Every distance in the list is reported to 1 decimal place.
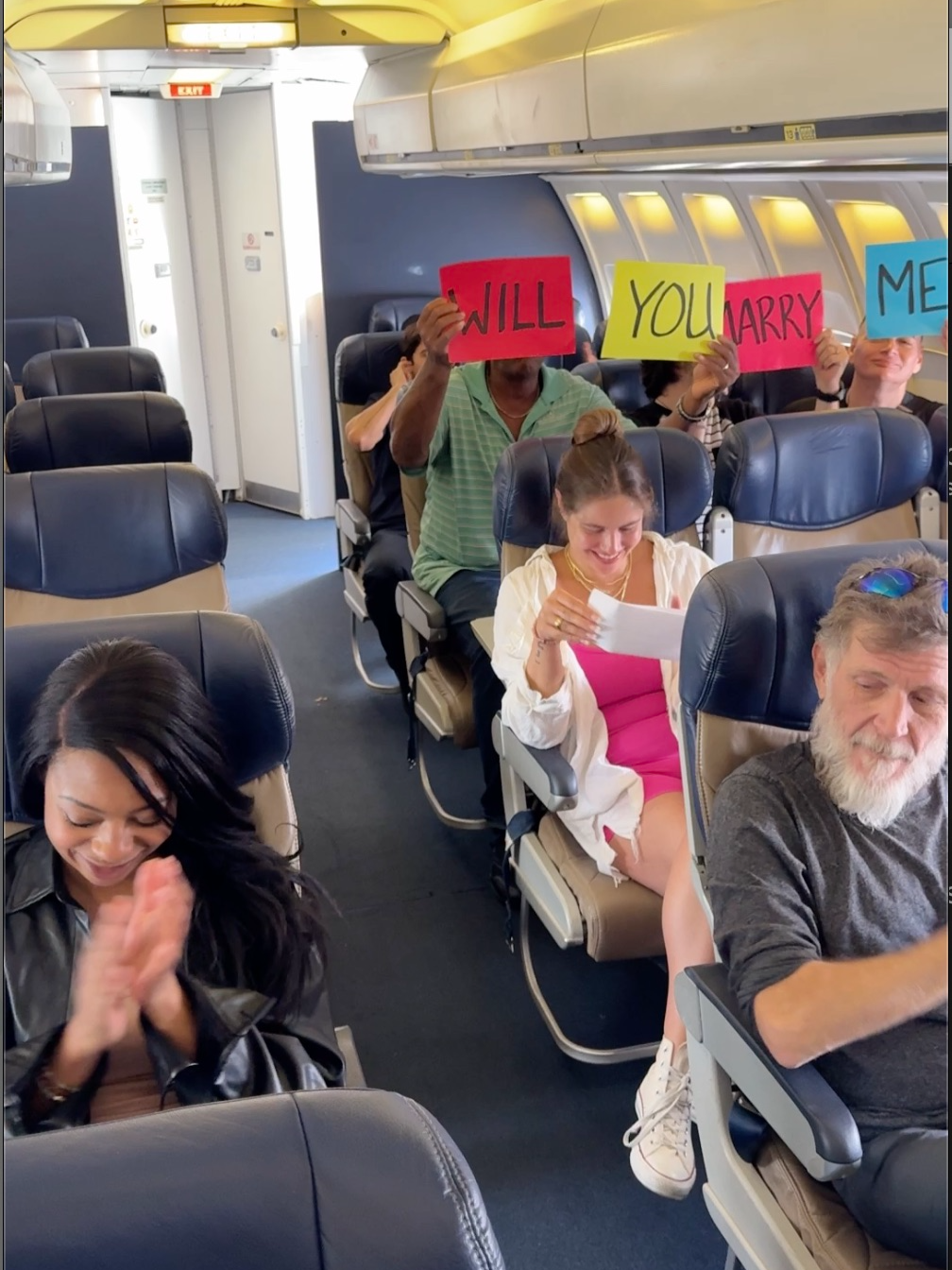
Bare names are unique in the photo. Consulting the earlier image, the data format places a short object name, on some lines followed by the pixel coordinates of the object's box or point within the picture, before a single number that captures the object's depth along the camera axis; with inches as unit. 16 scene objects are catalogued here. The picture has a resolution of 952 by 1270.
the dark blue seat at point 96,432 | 171.6
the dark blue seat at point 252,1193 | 31.4
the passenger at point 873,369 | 163.9
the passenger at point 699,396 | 151.7
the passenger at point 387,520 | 185.6
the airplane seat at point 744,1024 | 68.9
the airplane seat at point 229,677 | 81.7
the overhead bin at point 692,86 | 84.9
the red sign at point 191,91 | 282.5
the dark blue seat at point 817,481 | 140.9
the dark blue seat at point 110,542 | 129.8
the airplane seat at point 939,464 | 149.0
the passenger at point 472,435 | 155.1
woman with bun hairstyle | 97.8
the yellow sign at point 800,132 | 95.9
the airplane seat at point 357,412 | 200.5
